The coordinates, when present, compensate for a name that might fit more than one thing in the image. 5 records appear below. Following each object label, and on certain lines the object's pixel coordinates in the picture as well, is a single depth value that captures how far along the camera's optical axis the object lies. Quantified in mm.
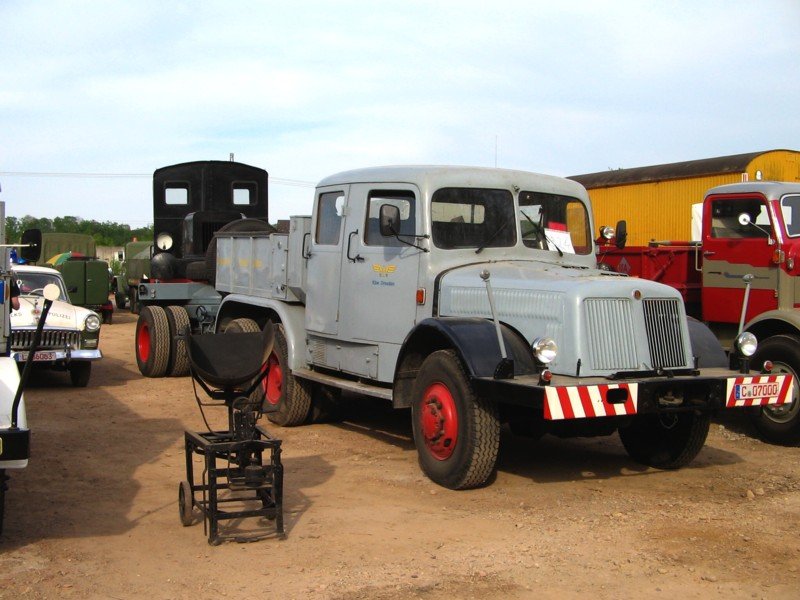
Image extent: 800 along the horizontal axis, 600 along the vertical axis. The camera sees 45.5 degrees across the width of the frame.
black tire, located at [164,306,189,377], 12266
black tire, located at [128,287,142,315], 25775
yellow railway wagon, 13383
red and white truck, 8516
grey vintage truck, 6215
